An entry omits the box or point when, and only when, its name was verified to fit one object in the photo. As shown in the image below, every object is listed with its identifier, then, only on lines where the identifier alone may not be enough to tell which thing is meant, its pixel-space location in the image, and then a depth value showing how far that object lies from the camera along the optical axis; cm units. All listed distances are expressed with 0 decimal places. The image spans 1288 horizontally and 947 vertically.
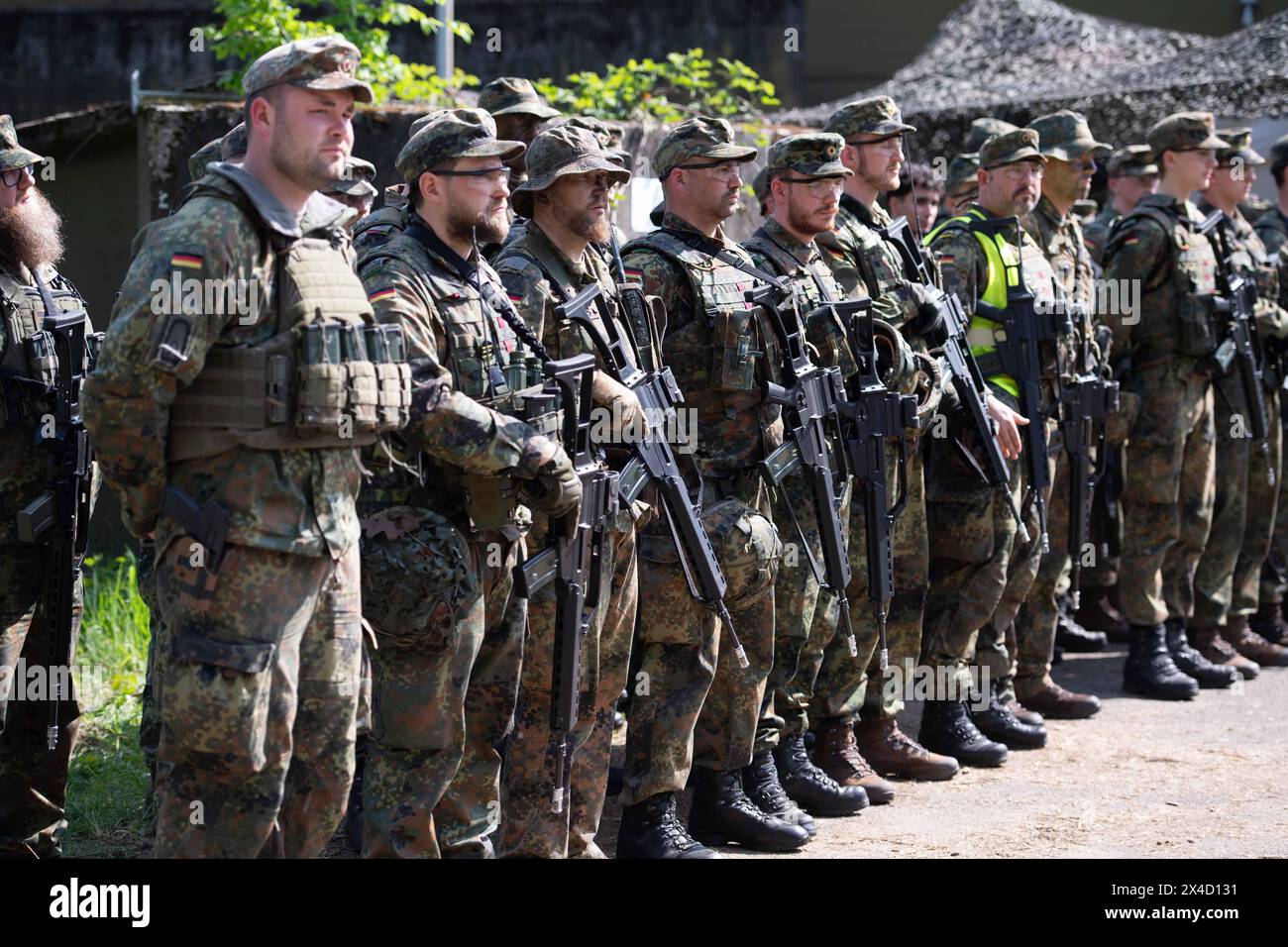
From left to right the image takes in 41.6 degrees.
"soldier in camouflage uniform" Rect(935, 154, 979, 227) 966
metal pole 1088
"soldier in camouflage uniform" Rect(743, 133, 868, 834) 632
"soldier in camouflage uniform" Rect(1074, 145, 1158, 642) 947
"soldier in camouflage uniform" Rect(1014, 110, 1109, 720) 819
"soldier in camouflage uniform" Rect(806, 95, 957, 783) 687
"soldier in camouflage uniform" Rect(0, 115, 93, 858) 542
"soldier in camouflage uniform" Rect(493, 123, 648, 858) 520
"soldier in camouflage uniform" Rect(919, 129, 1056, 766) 745
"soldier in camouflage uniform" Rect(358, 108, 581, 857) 466
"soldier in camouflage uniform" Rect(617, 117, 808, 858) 578
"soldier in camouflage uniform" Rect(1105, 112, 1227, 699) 877
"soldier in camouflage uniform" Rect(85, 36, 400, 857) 401
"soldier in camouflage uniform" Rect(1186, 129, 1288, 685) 927
